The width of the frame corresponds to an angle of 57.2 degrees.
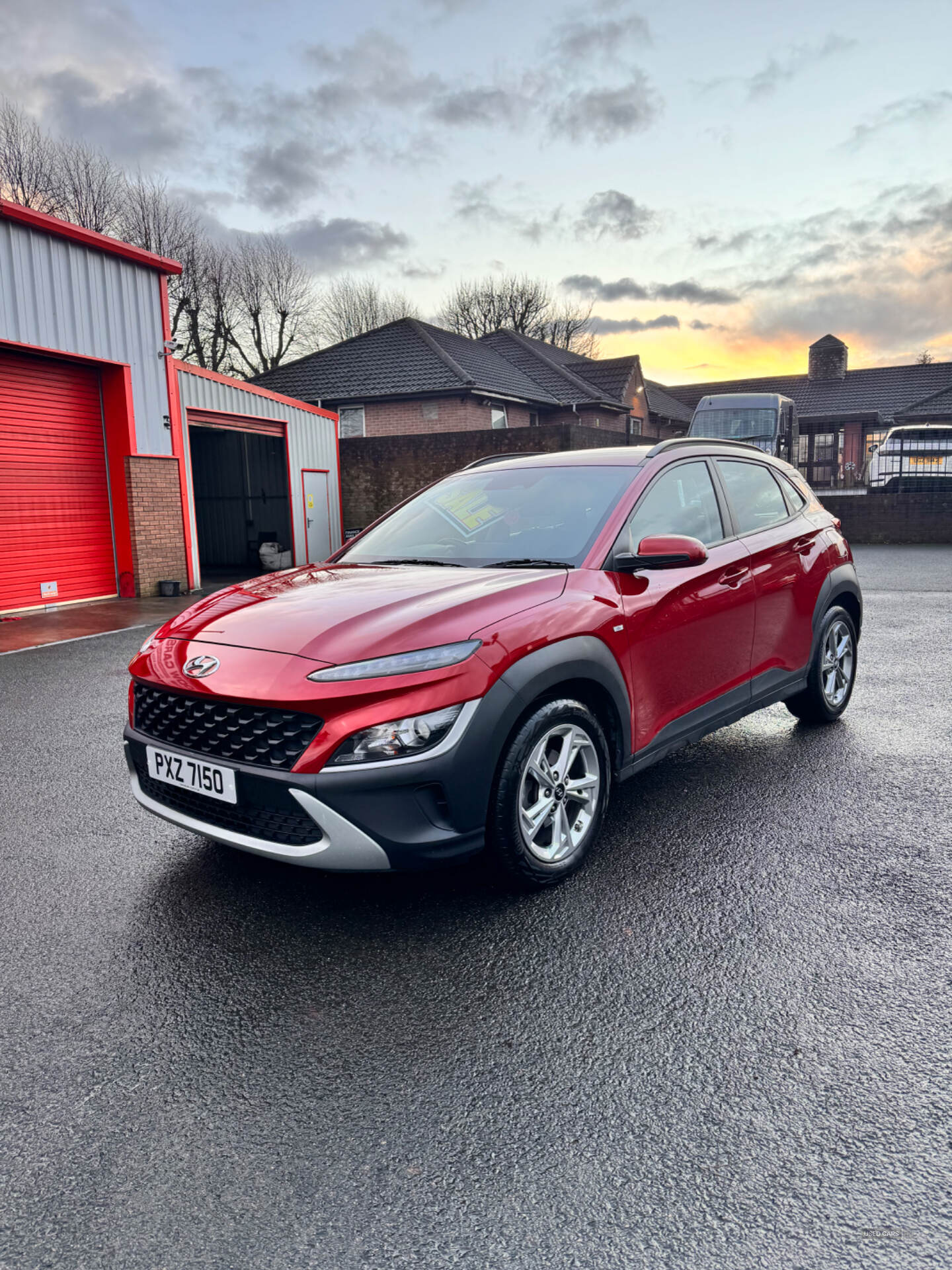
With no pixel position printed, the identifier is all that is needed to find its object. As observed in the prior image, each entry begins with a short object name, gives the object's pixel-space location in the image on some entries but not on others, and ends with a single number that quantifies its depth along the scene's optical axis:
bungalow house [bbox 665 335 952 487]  45.03
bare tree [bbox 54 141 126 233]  32.19
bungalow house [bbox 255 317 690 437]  28.12
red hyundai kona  2.79
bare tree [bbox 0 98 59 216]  30.45
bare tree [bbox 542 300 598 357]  59.97
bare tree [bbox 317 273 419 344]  50.91
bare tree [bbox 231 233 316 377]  41.31
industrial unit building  11.93
